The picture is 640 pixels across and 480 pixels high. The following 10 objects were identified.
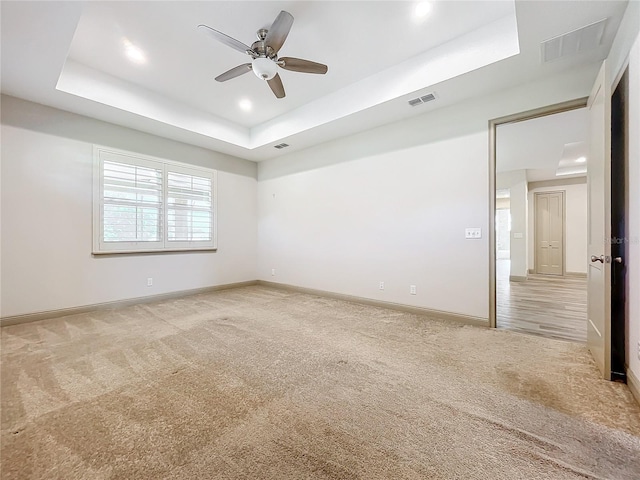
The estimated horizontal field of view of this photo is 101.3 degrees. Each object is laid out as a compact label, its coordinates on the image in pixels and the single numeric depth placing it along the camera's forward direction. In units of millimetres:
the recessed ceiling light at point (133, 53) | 2875
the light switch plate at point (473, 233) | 3279
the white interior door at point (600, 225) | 1960
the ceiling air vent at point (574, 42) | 2145
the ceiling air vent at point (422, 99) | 3237
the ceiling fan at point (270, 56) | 2242
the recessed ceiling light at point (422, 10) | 2361
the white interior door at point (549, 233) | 7684
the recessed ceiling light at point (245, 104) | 4094
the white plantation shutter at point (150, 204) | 3992
